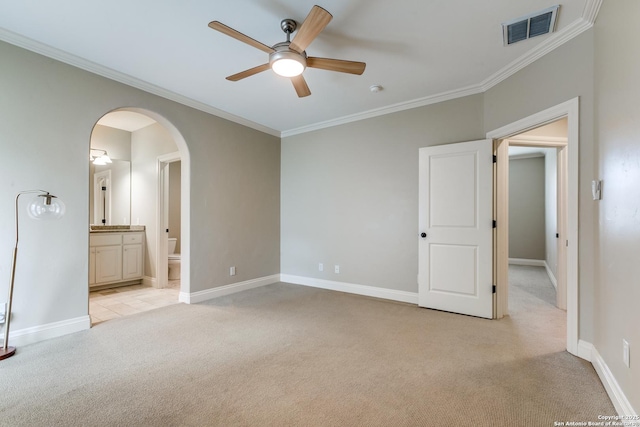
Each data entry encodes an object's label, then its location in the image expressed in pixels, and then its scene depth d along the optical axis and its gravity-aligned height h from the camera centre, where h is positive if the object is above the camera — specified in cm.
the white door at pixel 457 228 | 321 -16
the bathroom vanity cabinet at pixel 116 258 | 432 -71
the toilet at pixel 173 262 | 561 -103
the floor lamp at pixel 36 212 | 231 +1
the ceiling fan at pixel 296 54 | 187 +121
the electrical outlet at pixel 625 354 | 153 -75
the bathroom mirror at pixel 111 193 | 483 +34
